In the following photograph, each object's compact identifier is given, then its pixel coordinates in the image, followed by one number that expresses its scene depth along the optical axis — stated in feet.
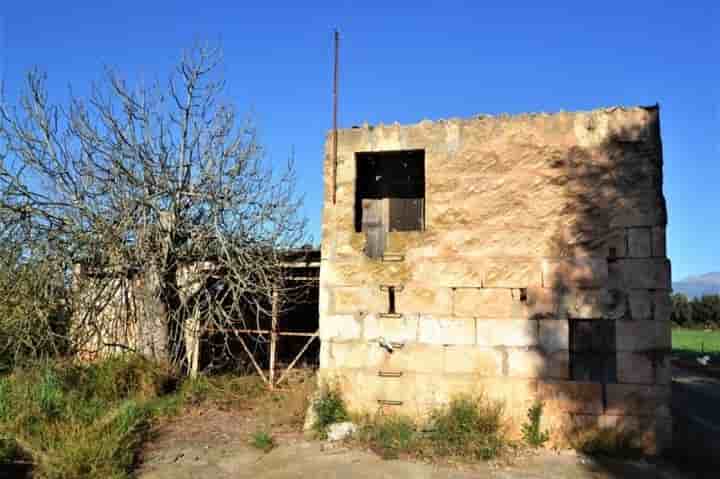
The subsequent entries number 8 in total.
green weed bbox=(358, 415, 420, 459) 21.22
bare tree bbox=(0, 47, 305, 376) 30.73
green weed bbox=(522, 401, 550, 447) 21.47
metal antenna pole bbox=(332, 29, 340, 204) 25.40
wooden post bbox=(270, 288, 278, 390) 33.86
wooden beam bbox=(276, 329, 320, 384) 35.09
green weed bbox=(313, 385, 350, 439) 23.70
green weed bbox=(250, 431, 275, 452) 22.54
